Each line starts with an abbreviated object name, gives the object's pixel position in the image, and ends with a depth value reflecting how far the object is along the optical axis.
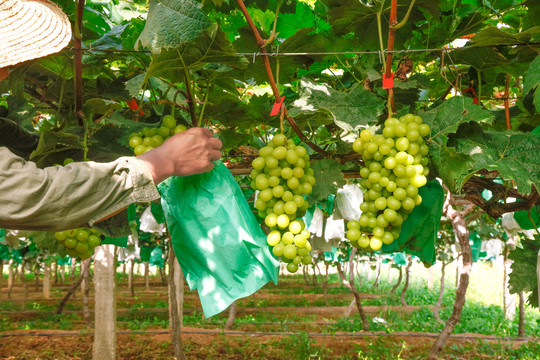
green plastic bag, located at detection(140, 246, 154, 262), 16.56
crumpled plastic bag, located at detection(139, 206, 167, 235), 5.54
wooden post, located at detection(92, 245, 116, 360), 4.78
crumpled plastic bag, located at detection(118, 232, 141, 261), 11.84
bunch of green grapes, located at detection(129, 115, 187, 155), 1.63
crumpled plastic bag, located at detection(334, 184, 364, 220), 3.62
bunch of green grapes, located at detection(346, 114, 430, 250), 1.45
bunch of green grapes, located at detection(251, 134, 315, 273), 1.44
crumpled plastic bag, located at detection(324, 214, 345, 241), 4.55
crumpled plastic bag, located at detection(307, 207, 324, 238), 4.20
